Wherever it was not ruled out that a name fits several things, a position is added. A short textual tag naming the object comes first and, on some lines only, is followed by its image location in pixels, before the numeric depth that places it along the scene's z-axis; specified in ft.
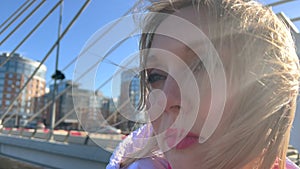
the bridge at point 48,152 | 7.12
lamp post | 13.34
